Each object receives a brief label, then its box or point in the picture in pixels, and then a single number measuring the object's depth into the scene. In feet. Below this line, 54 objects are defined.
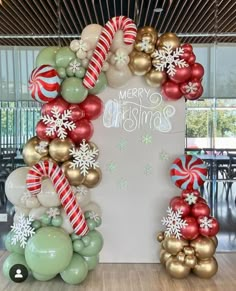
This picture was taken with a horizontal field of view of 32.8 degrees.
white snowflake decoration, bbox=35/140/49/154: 12.94
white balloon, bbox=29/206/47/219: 12.74
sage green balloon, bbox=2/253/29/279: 12.94
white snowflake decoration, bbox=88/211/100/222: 13.35
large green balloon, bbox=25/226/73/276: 11.78
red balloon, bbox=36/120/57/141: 12.78
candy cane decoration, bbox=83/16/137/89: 12.51
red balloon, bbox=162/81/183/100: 13.84
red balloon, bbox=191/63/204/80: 13.58
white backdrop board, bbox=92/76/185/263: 14.69
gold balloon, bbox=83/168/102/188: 13.29
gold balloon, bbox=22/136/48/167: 13.05
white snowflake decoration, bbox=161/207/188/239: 13.28
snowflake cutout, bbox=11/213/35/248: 12.52
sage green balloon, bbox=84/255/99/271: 13.21
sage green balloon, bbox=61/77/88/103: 12.50
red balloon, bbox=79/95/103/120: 13.23
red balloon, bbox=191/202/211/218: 13.41
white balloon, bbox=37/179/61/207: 12.57
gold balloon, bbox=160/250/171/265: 13.71
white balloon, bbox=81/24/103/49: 12.83
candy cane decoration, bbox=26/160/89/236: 12.28
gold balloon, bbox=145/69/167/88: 13.73
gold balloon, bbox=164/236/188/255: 13.32
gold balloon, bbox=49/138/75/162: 12.64
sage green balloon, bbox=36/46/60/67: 13.03
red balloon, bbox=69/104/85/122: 12.71
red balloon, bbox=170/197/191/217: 13.46
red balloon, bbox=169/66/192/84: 13.30
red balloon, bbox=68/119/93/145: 12.90
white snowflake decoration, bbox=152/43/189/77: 13.34
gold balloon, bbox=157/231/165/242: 13.99
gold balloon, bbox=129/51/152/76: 13.58
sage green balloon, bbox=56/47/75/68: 12.68
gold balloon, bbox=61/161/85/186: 12.77
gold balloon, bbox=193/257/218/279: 13.33
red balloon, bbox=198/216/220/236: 13.22
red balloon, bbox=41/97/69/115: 12.69
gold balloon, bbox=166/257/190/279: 13.25
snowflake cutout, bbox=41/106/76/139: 12.63
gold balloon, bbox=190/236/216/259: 13.15
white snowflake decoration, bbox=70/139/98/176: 12.79
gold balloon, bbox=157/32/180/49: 13.50
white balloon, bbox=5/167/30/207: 12.80
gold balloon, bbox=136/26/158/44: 13.57
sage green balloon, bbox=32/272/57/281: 12.87
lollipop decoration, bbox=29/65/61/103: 12.35
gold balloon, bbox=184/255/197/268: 13.24
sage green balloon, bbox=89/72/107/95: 13.28
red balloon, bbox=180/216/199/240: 13.15
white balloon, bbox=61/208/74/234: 12.66
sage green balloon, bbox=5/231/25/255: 12.99
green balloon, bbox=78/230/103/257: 12.82
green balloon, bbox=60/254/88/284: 12.55
